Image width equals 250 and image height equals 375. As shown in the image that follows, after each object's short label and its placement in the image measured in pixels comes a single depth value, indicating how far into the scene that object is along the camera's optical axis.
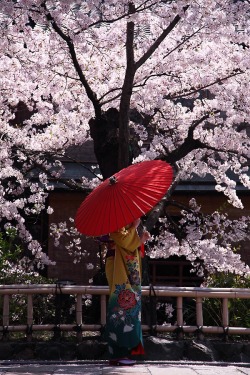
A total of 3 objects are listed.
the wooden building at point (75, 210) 31.16
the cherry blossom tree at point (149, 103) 21.54
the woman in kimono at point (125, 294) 14.18
